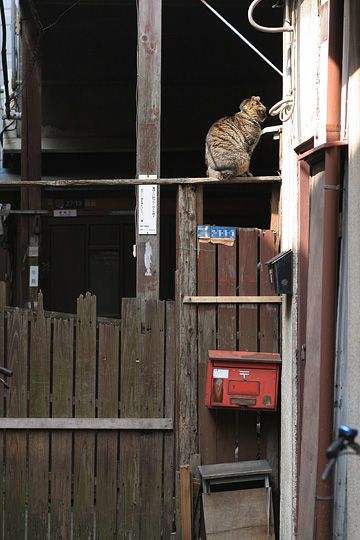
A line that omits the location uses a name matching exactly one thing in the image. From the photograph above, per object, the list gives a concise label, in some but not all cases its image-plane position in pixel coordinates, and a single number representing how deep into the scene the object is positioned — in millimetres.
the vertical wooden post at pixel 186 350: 12906
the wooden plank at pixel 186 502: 12555
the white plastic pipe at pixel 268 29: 11891
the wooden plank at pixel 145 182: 13164
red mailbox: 12586
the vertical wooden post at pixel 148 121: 13773
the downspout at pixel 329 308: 9750
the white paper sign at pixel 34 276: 20187
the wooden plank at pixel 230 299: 12945
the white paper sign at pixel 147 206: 13695
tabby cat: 13680
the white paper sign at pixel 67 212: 24828
